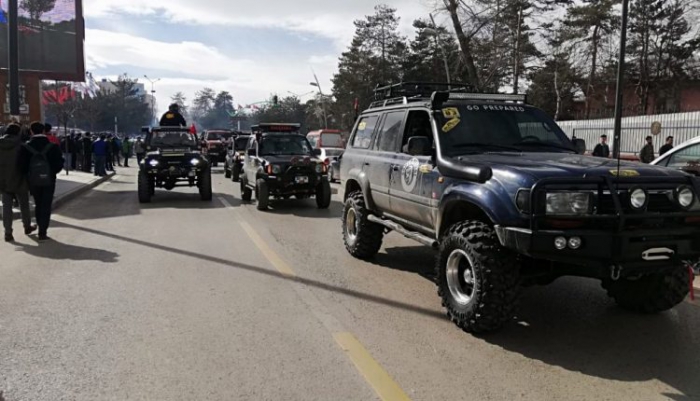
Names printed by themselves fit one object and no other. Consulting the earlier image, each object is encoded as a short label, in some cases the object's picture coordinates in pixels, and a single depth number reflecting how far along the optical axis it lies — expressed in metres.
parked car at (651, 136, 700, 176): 8.12
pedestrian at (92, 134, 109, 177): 24.24
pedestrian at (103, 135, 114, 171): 28.25
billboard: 35.91
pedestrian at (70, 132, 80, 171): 26.64
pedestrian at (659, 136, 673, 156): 16.92
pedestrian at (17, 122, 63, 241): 9.39
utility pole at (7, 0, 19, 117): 14.57
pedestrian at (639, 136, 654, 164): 18.03
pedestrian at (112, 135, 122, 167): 32.46
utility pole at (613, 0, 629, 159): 13.92
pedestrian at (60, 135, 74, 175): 23.69
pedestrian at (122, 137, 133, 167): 36.62
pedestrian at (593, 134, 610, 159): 18.61
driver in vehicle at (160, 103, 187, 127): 18.42
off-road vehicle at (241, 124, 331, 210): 13.57
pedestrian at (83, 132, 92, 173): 27.12
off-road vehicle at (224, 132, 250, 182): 21.06
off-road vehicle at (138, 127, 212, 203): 14.98
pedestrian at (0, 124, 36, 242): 9.38
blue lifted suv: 4.38
